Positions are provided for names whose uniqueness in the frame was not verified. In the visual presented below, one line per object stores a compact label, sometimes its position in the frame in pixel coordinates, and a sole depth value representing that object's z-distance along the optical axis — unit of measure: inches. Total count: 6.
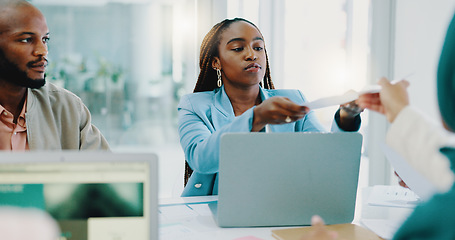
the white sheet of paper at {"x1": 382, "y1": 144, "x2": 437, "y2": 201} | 33.5
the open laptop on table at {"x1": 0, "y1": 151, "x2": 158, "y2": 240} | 25.6
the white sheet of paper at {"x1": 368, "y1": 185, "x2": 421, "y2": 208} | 48.2
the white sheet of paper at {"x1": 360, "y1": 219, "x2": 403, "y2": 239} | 37.6
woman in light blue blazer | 54.0
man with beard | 51.3
